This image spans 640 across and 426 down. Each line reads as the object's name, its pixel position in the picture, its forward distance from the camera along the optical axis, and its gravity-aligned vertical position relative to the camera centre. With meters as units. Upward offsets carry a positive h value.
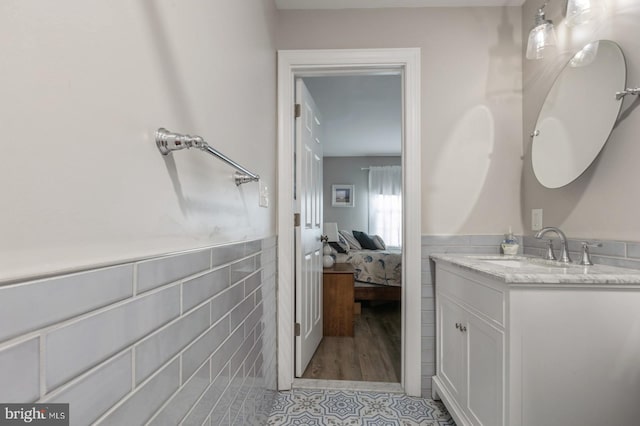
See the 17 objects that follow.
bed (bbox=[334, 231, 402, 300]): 3.79 -0.66
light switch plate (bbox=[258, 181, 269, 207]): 1.54 +0.12
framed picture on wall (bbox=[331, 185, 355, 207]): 6.42 +0.48
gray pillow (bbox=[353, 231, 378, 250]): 4.92 -0.35
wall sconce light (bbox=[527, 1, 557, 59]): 1.56 +0.91
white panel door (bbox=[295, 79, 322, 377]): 2.10 -0.08
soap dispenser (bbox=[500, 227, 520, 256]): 1.83 -0.14
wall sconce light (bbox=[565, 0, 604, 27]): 1.37 +0.92
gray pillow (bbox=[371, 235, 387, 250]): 4.99 -0.36
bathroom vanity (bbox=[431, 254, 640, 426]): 1.09 -0.45
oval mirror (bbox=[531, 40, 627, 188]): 1.33 +0.50
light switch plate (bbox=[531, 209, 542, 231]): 1.76 +0.01
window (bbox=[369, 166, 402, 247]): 6.18 +0.33
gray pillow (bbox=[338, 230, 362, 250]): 4.83 -0.33
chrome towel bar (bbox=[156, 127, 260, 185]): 0.67 +0.17
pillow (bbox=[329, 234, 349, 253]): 4.21 -0.36
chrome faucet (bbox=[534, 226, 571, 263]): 1.44 -0.12
